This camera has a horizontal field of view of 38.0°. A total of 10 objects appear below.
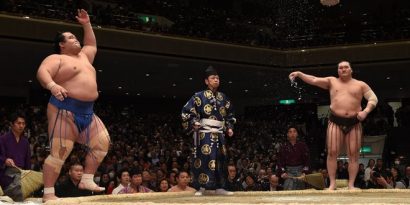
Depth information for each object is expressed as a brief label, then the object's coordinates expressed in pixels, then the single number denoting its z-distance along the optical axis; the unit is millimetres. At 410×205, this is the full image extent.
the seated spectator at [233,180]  5570
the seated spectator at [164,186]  5395
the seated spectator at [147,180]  5877
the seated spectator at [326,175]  6832
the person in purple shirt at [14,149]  3811
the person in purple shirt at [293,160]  5246
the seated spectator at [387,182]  6125
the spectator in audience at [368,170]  7348
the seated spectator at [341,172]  7332
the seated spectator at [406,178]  6904
